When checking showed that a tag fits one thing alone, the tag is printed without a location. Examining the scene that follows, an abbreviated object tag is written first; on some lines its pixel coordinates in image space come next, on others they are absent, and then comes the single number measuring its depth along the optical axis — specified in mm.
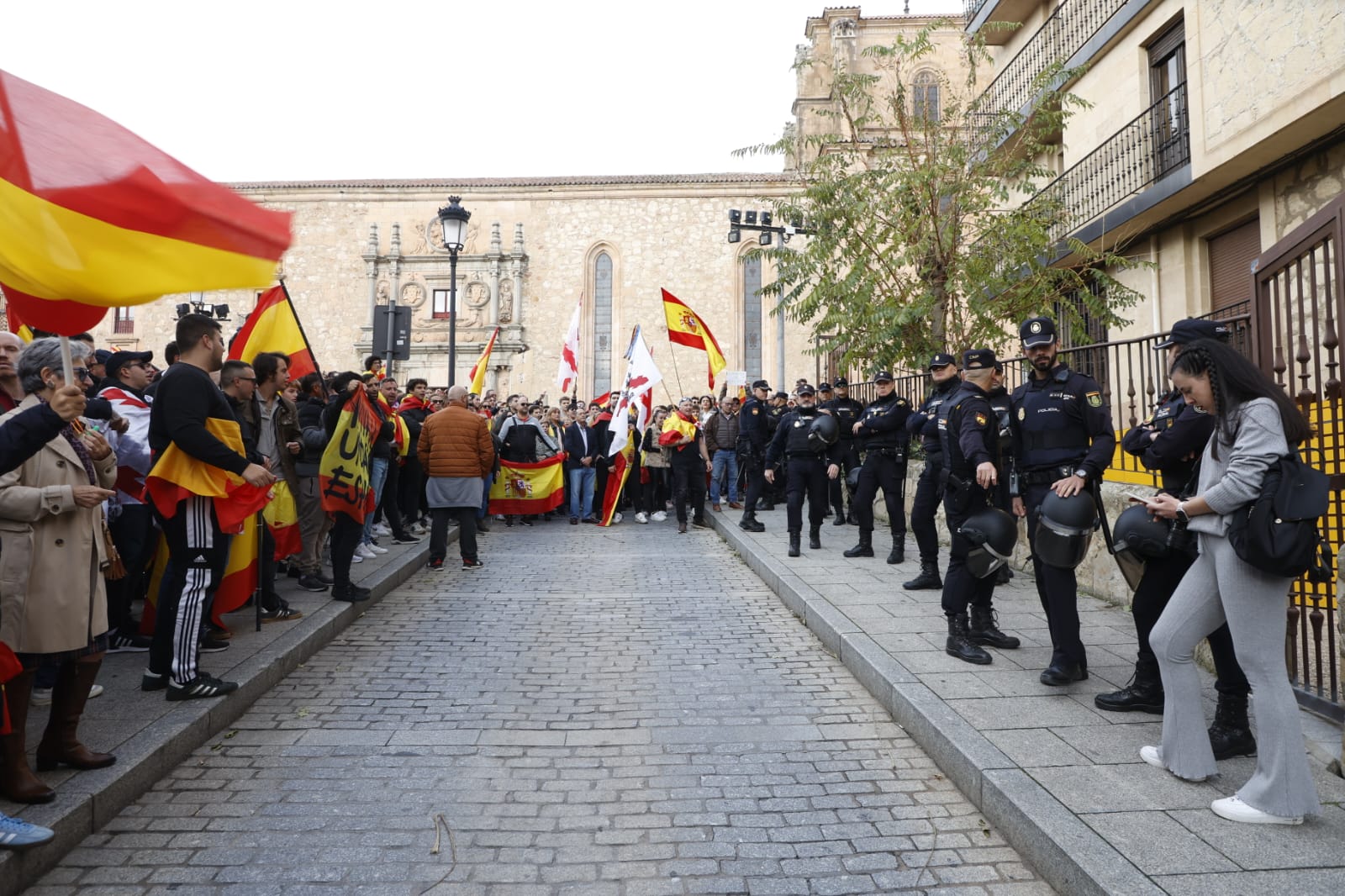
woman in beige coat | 3193
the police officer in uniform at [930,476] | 6758
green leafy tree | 10547
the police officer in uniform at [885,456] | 8703
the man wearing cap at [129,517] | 5352
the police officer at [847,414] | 11188
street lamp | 12984
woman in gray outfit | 2926
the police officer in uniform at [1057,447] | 4574
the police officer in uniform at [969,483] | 5113
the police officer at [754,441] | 11875
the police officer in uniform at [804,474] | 9516
